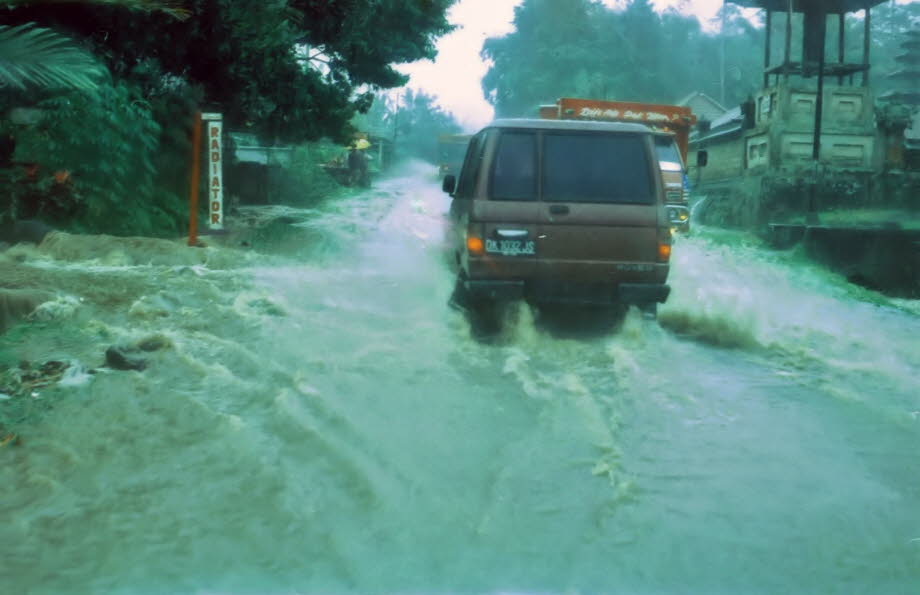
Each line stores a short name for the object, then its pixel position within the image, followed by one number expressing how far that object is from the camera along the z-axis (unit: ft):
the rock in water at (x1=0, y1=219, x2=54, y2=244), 43.47
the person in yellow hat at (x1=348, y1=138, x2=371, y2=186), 145.69
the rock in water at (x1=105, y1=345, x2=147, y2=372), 22.98
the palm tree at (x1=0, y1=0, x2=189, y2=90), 18.57
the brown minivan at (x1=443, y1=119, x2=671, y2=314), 27.02
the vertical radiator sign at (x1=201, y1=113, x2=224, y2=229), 44.47
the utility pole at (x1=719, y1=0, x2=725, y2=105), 228.51
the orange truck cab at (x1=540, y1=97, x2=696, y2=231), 59.67
